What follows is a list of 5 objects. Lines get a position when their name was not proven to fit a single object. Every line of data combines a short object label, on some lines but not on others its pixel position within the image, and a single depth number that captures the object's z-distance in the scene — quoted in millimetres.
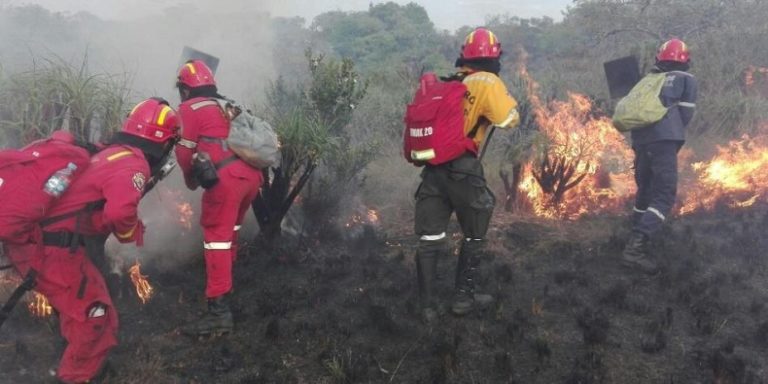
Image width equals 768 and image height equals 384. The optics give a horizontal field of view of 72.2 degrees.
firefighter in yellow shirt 4051
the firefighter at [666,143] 5574
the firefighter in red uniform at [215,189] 3967
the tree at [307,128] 5578
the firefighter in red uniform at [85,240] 3013
